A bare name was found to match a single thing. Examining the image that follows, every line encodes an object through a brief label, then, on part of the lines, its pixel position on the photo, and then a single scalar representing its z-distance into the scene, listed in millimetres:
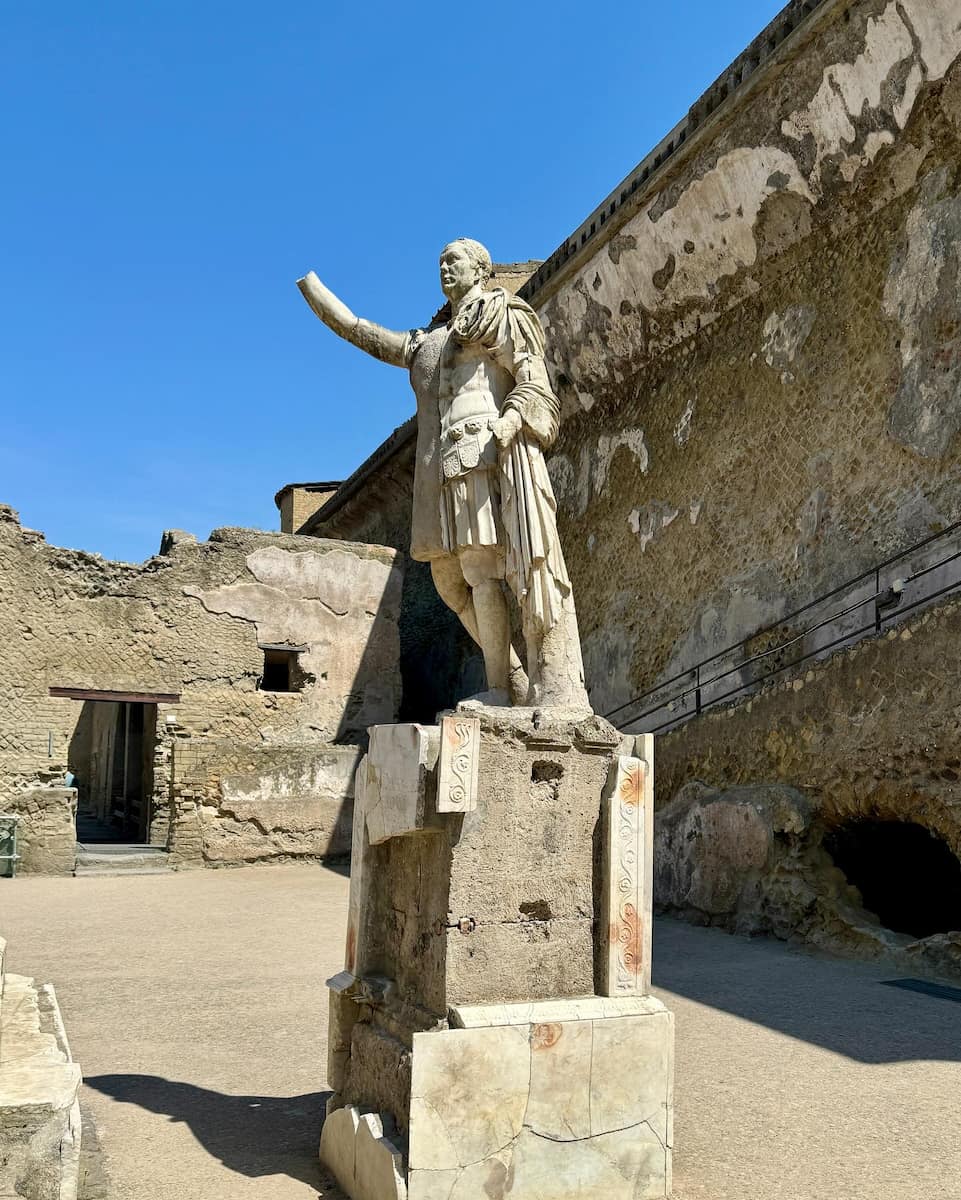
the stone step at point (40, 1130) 2756
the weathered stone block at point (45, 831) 10828
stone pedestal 2990
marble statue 3799
